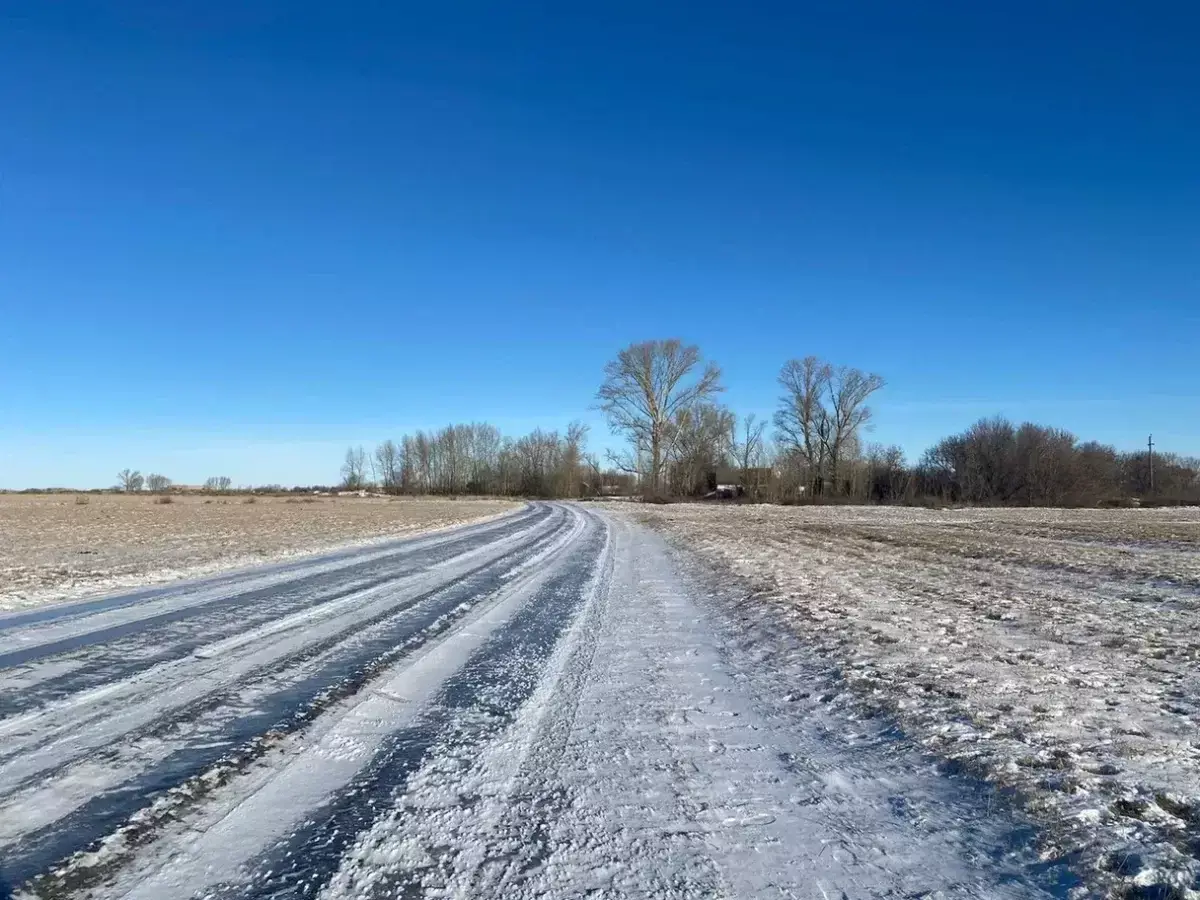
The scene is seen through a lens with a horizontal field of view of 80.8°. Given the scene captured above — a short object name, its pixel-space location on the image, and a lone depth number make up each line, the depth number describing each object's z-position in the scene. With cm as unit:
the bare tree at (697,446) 7006
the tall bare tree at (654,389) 6700
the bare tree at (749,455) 8594
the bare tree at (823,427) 7369
